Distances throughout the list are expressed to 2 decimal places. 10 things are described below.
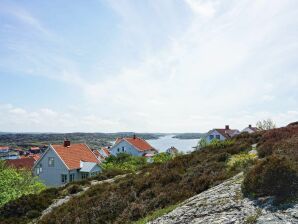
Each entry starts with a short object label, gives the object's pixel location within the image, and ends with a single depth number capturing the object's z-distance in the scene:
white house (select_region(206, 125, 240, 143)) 57.72
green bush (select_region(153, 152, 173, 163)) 30.98
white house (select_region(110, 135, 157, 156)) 56.34
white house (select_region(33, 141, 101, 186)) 39.54
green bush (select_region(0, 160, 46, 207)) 18.15
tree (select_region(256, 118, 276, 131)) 43.99
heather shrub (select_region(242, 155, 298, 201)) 5.26
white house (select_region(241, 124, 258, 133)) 61.62
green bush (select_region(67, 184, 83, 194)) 14.54
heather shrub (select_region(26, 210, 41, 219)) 11.88
